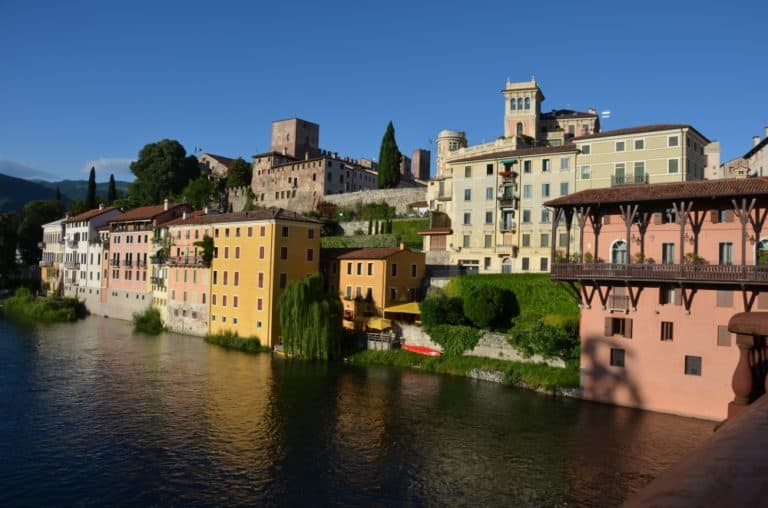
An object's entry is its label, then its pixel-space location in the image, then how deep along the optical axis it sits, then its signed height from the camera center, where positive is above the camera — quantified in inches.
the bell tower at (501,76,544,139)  3058.6 +880.7
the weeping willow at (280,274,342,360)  1680.6 -151.3
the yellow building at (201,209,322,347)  1887.3 +15.0
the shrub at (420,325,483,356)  1563.7 -175.4
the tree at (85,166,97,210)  3919.8 +488.3
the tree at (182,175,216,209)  3639.3 +481.9
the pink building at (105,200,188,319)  2534.4 +55.5
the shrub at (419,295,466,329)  1651.1 -114.1
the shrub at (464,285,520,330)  1585.9 -92.0
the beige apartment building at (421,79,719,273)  1871.3 +312.2
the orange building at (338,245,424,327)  1868.8 -25.8
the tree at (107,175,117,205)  4180.6 +556.2
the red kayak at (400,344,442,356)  1619.7 -218.5
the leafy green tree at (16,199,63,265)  3651.6 +231.3
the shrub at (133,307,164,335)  2278.5 -219.0
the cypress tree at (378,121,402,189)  3235.7 +613.1
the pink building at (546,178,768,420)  1106.1 -14.4
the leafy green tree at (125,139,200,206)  3858.0 +636.8
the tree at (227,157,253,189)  3914.9 +643.6
